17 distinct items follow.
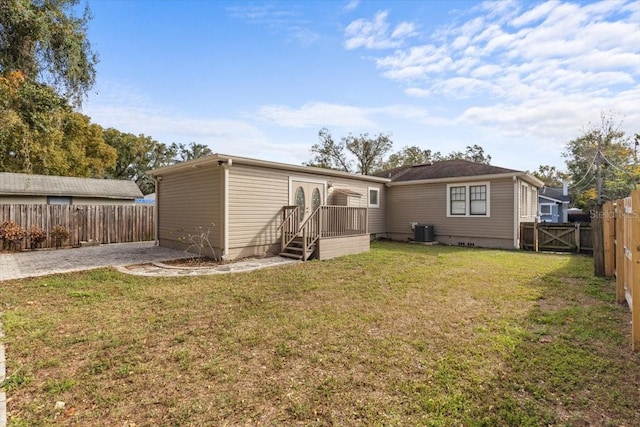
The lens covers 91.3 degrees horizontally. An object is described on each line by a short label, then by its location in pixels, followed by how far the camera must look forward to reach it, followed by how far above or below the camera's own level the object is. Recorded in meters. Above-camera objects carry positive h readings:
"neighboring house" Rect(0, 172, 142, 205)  17.55 +1.60
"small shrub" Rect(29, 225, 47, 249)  10.62 -0.67
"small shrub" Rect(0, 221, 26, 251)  10.12 -0.58
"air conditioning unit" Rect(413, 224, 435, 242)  13.08 -0.75
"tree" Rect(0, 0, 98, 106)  7.40 +4.36
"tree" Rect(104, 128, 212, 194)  32.27 +6.86
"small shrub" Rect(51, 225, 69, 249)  11.02 -0.63
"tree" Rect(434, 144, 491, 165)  40.47 +7.91
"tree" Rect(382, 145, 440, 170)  30.48 +5.98
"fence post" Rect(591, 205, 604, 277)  6.45 -0.70
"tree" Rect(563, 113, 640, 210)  23.38 +4.07
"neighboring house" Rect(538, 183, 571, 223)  27.32 +0.76
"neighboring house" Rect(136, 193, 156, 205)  25.34 +1.32
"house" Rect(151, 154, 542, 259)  8.78 +0.34
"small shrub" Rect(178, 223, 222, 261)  8.74 -0.85
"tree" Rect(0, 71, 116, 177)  6.98 +2.49
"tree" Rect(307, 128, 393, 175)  28.95 +6.08
